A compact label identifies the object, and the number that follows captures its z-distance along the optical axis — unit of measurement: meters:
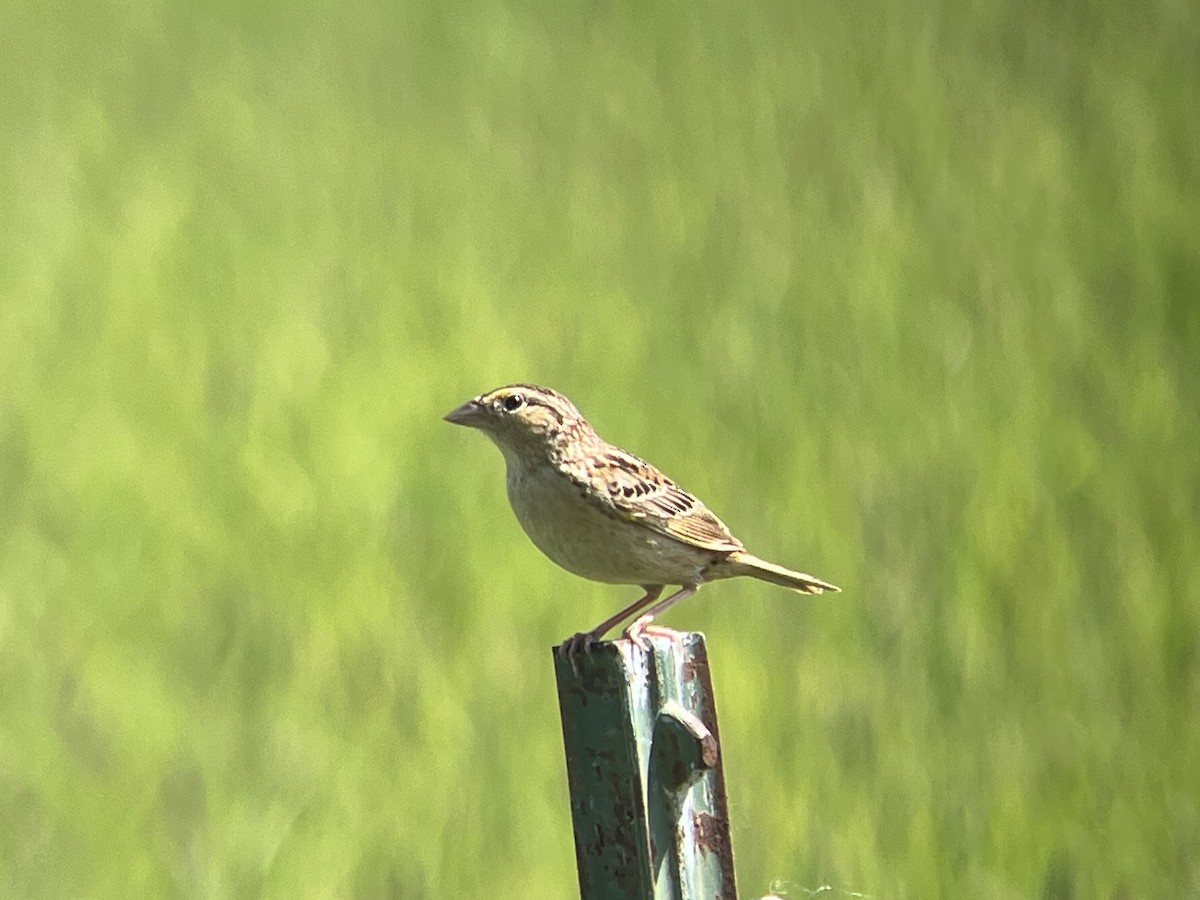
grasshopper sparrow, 6.92
